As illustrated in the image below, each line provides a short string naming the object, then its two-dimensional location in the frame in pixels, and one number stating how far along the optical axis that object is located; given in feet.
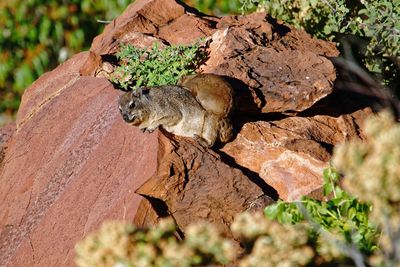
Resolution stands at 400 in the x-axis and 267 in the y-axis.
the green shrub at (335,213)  36.81
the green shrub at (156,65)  52.16
